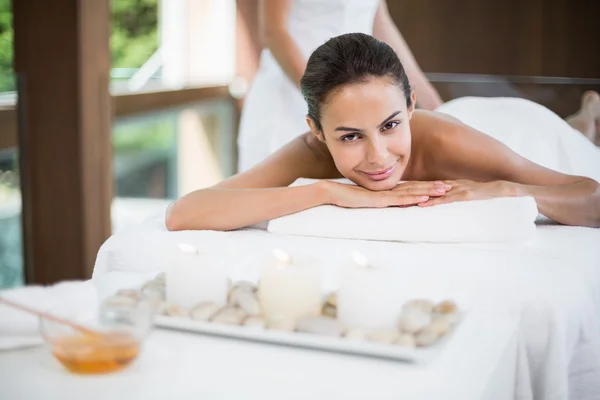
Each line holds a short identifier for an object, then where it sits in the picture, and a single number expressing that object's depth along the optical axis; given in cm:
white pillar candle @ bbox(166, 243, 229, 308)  143
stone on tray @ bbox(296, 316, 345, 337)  134
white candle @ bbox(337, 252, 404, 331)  136
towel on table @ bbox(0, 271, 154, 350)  131
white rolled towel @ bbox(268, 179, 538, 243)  174
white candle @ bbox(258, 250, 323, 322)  139
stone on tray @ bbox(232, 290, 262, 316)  140
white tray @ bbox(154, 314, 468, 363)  129
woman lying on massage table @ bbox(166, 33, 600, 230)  178
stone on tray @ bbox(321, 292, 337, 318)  141
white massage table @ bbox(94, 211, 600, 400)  150
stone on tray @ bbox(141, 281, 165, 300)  144
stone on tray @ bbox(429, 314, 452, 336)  133
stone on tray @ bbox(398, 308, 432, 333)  134
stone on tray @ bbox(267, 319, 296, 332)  135
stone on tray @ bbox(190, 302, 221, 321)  138
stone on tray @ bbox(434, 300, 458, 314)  139
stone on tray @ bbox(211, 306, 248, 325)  137
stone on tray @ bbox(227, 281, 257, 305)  143
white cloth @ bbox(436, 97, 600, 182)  220
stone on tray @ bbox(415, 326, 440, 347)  131
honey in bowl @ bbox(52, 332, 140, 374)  126
